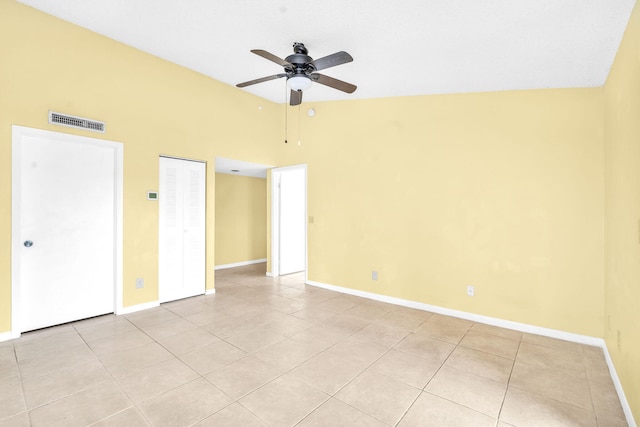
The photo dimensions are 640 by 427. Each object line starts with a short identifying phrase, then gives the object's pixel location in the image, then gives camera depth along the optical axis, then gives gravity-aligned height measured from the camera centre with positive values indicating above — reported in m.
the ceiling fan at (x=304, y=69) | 2.48 +1.37
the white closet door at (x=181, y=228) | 4.12 -0.18
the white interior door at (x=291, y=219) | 5.90 -0.06
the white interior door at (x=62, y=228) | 3.04 -0.13
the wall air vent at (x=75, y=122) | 3.14 +1.09
